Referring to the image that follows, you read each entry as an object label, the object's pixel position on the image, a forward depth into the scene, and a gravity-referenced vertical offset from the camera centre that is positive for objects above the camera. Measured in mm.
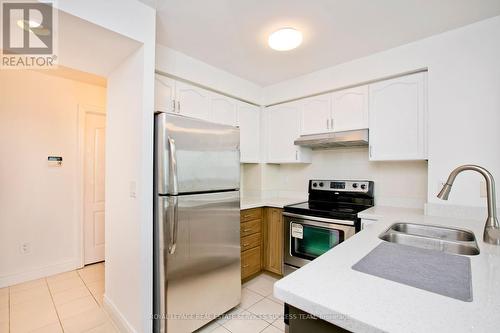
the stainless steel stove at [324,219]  2152 -509
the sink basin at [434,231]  1377 -410
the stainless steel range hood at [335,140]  2359 +304
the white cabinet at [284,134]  2932 +442
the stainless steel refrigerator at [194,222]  1637 -428
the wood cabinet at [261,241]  2533 -850
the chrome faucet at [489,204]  1108 -175
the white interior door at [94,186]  3115 -269
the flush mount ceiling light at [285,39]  1873 +1075
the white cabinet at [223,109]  2627 +685
